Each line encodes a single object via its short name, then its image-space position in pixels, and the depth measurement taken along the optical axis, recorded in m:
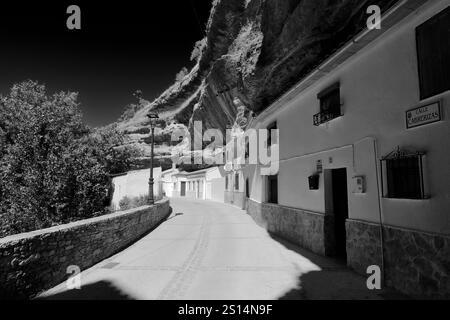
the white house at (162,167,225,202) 30.50
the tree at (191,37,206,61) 33.78
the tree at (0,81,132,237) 12.20
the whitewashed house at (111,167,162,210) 22.53
